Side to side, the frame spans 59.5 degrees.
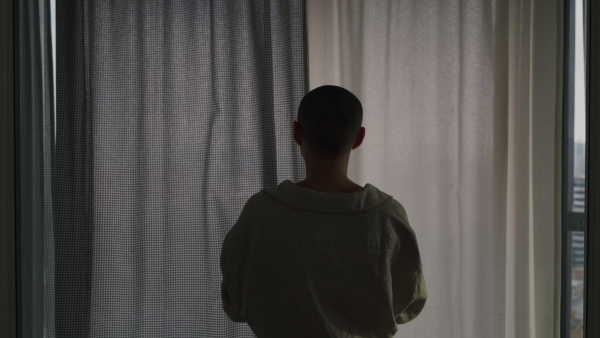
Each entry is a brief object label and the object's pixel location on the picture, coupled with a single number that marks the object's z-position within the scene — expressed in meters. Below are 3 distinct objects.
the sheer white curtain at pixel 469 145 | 1.80
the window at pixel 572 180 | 1.77
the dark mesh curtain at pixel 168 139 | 1.69
